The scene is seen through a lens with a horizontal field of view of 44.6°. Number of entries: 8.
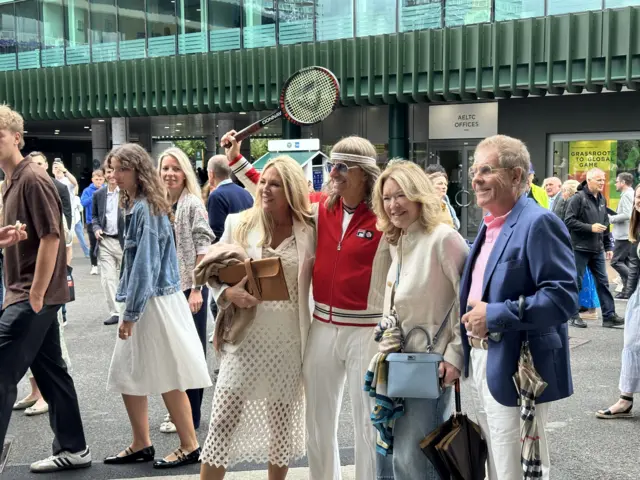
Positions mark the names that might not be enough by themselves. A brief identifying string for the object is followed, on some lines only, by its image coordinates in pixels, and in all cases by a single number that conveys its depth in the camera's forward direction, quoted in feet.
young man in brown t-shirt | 15.25
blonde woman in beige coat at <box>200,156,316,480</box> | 13.67
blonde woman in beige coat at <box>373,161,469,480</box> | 12.01
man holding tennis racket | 13.06
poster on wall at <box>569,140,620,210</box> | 66.33
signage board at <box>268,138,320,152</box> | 41.09
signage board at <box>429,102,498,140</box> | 72.49
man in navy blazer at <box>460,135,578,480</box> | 10.57
